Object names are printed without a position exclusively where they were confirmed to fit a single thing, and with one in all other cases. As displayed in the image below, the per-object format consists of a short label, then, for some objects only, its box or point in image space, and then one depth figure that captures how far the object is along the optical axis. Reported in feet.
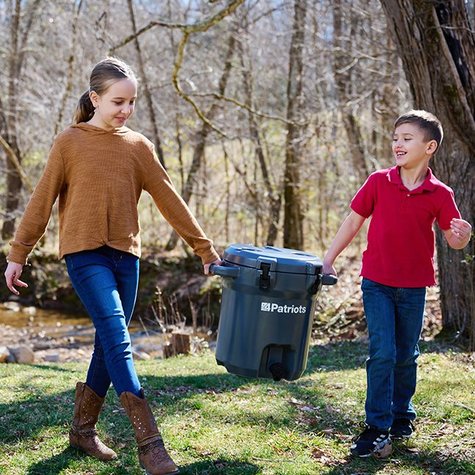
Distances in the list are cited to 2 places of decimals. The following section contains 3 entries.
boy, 12.80
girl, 11.29
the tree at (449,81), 20.76
